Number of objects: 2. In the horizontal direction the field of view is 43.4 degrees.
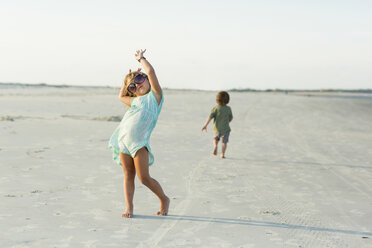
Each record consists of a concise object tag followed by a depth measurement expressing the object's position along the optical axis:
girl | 4.87
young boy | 10.24
